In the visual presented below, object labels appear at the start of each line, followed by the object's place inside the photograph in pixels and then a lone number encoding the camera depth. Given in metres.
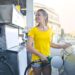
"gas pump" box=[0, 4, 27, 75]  2.41
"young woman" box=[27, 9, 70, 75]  1.71
